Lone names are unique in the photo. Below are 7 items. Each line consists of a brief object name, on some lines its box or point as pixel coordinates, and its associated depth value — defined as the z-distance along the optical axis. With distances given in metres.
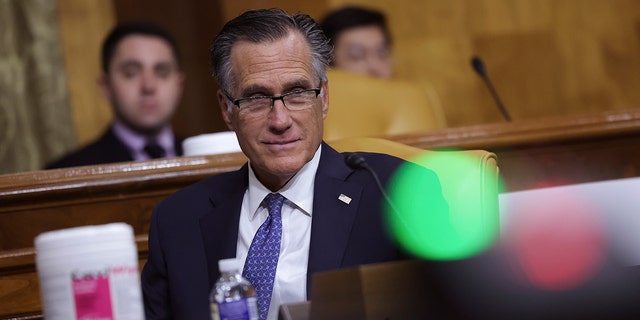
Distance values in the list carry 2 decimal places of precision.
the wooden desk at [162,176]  5.12
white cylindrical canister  2.72
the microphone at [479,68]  7.17
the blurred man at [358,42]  8.88
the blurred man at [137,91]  8.39
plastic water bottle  2.91
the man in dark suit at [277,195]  4.05
